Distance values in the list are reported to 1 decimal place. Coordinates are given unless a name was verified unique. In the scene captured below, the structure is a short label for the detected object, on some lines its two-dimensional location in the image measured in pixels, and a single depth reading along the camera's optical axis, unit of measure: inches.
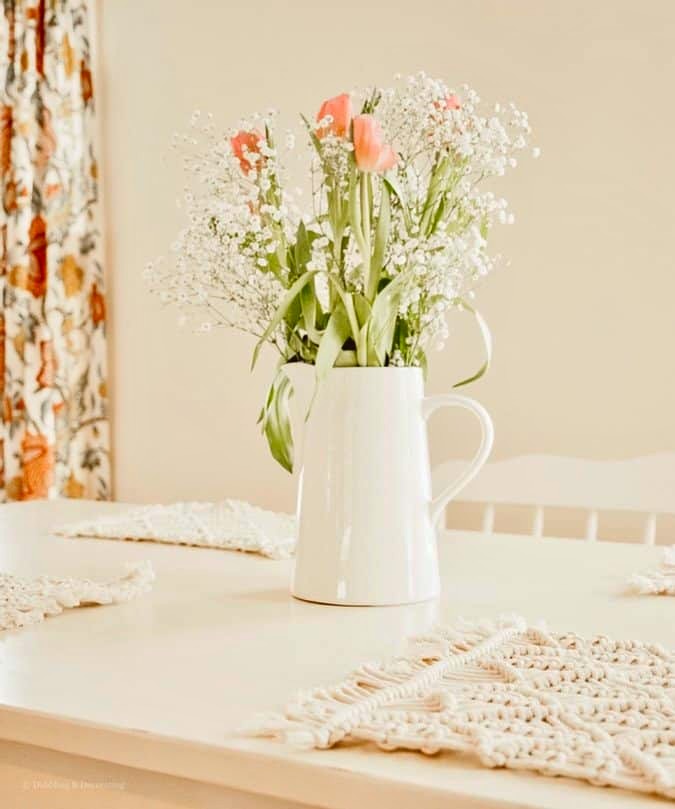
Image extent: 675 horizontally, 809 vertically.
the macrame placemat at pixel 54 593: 36.5
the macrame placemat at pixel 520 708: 21.8
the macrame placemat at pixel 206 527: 52.3
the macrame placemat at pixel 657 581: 40.8
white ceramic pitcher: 38.6
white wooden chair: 61.2
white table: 22.2
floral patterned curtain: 116.9
